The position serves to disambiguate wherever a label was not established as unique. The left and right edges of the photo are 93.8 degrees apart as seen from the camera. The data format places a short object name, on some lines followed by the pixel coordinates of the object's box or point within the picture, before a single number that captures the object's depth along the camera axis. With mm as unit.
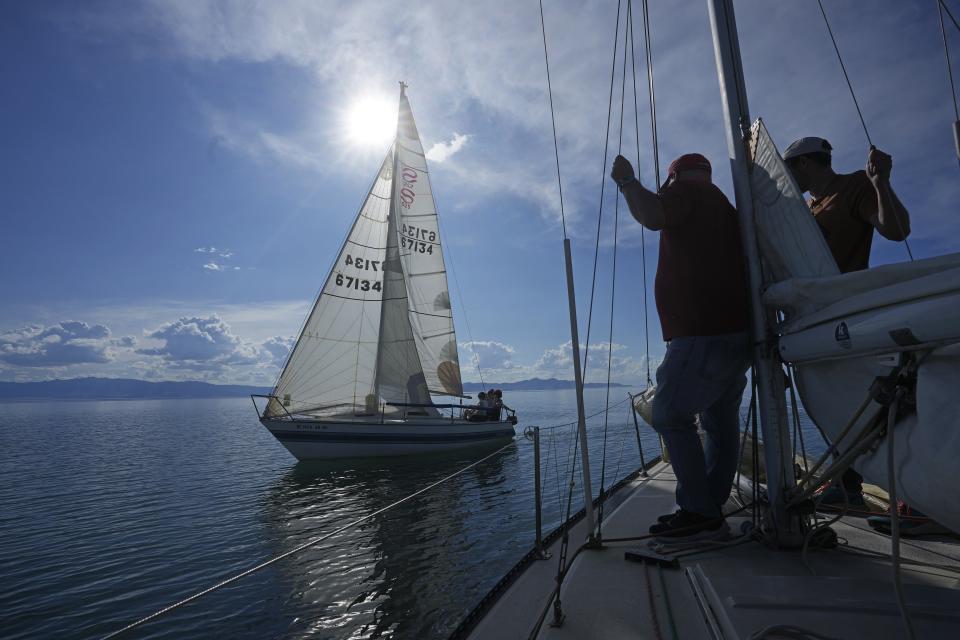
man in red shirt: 2342
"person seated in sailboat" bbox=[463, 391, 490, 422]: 17703
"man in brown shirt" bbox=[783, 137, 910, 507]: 2670
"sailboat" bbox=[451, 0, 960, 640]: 1290
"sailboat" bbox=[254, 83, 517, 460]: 14805
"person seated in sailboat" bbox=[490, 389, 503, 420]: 18266
